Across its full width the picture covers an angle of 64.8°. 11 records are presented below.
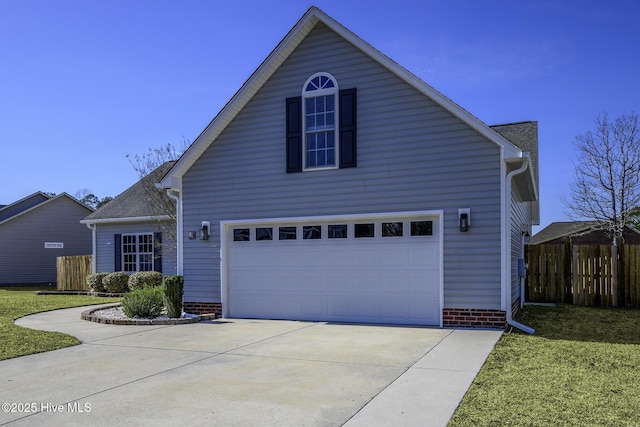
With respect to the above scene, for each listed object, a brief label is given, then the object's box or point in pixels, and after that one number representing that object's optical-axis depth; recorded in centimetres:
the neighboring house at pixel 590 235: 2814
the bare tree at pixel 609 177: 2502
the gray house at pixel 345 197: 991
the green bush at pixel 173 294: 1138
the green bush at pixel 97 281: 1970
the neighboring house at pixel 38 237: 2611
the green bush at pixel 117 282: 1897
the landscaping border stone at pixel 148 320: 1089
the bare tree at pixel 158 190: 1818
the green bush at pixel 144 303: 1138
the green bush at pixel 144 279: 1822
